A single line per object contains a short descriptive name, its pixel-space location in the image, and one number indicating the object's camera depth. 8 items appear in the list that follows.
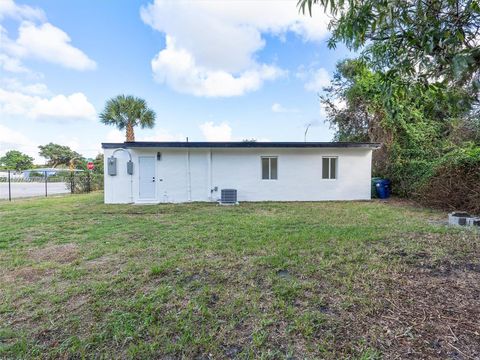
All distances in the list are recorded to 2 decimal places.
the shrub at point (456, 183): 7.51
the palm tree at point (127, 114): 14.28
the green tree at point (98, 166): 21.80
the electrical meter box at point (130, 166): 10.26
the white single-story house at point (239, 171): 10.31
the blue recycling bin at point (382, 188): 11.40
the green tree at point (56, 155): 48.62
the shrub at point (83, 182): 15.85
